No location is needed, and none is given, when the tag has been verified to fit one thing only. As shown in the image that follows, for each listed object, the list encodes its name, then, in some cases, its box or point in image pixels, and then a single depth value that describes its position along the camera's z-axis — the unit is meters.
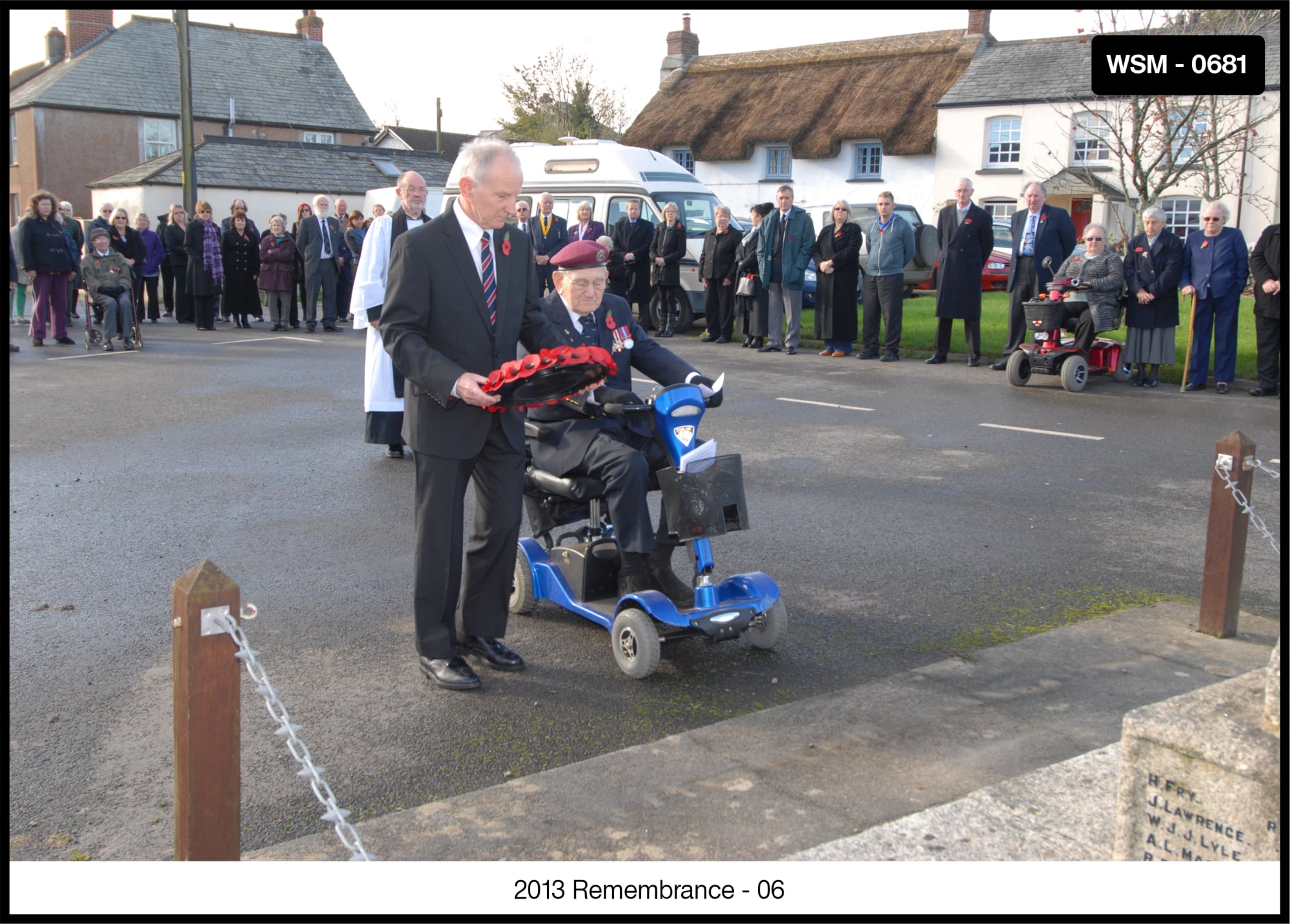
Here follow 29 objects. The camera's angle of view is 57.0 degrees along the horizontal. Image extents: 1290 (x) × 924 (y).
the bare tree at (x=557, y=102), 52.62
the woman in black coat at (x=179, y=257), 23.61
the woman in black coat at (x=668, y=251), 19.95
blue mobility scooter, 5.25
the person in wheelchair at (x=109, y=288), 18.42
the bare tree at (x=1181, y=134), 17.33
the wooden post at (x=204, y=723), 2.94
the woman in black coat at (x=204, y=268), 22.20
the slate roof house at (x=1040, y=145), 36.81
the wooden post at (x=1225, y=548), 5.77
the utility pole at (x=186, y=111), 25.22
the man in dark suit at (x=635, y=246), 20.34
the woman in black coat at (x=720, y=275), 19.34
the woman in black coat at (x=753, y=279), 18.61
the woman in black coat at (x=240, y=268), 22.64
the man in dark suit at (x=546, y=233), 20.08
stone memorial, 3.04
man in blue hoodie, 17.00
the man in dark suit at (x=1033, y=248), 15.63
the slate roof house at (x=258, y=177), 41.31
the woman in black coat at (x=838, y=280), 17.48
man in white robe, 8.74
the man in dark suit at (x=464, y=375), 4.96
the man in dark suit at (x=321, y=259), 21.80
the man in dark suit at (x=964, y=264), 16.28
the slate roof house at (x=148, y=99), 50.34
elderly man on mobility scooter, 5.47
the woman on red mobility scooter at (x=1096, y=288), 13.88
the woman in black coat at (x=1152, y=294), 14.00
